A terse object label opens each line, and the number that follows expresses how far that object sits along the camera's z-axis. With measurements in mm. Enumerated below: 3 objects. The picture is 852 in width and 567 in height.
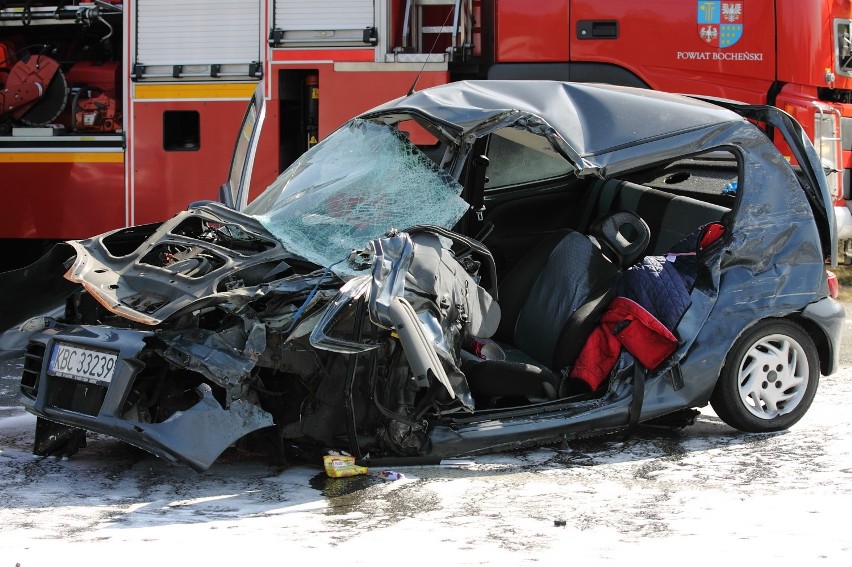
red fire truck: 16203
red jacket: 9425
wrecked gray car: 8181
